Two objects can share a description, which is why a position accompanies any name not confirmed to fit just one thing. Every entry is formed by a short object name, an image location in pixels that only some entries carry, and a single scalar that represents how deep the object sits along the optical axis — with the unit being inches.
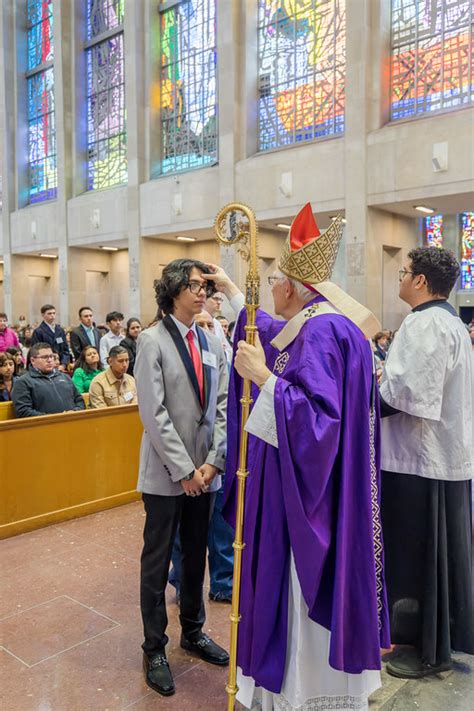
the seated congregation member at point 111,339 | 354.9
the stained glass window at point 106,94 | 697.6
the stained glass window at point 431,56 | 440.1
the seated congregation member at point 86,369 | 273.6
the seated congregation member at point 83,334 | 364.2
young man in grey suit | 104.7
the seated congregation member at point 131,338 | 314.1
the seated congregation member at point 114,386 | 225.0
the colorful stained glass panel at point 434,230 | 742.5
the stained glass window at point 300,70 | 508.7
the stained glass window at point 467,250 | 741.9
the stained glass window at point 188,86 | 605.0
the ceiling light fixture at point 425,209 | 473.7
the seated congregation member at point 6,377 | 228.5
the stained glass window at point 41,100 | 783.7
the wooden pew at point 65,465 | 180.9
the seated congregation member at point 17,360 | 273.1
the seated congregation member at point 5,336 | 353.7
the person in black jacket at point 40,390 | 199.6
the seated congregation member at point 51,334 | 380.2
